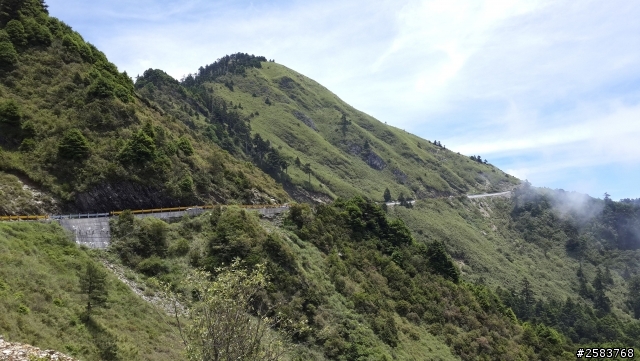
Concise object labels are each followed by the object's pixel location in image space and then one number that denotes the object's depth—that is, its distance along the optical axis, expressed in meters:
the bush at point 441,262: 59.00
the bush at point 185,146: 48.89
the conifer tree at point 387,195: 159.02
